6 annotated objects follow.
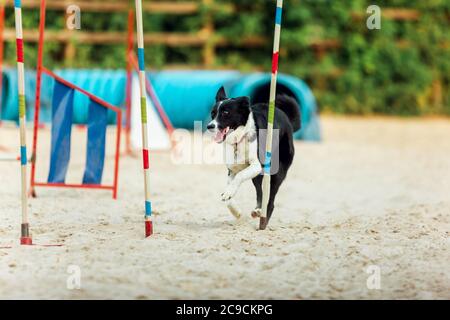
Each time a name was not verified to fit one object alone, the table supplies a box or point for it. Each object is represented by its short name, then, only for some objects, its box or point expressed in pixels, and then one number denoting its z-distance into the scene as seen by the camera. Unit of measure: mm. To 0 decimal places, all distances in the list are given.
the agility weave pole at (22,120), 9263
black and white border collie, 10226
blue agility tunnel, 23711
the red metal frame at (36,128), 12826
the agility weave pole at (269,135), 9604
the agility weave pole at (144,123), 9650
